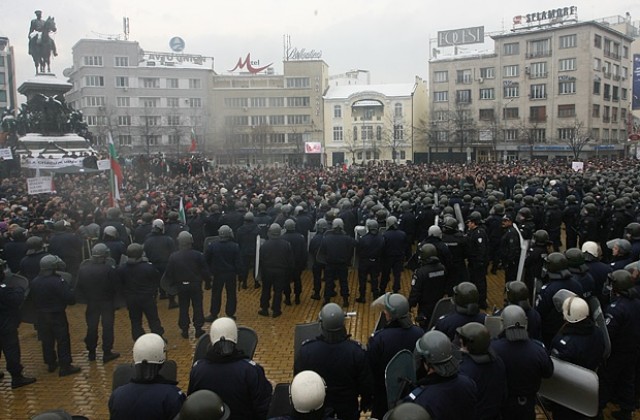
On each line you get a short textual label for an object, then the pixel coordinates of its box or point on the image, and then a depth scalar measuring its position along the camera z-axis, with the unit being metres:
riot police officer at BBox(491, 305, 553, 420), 4.62
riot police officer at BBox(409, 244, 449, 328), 7.83
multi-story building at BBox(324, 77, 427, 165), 69.75
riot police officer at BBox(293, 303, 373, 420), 4.73
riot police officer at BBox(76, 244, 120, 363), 8.55
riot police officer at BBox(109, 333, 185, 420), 4.04
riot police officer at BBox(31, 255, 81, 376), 7.98
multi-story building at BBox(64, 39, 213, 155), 71.94
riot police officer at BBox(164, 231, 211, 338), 9.33
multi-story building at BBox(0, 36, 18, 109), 82.88
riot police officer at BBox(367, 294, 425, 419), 5.17
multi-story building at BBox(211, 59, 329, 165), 72.75
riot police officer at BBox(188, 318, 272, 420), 4.38
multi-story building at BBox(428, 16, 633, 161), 61.38
